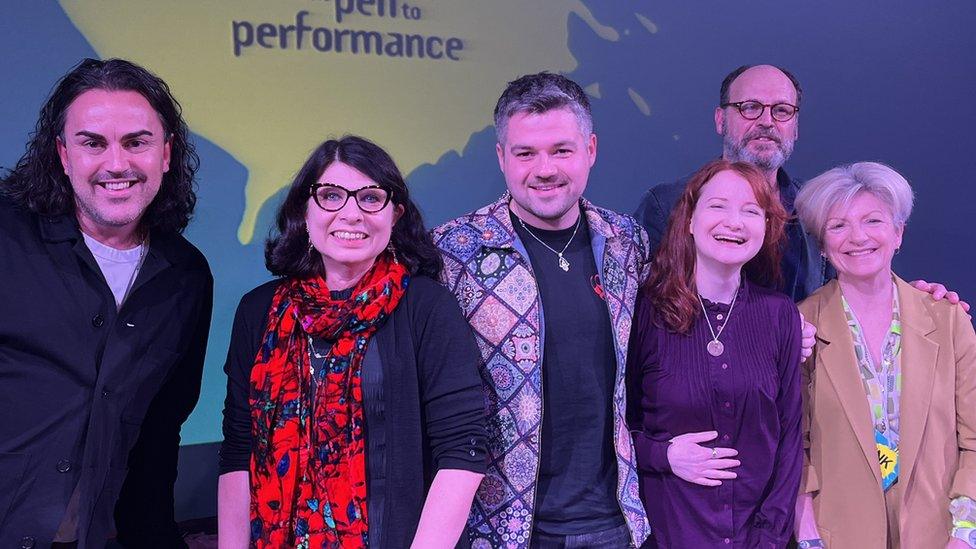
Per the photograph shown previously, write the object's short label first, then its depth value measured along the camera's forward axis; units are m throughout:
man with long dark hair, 2.02
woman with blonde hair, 2.42
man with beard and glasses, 3.03
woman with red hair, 2.21
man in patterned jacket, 2.14
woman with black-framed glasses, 1.84
